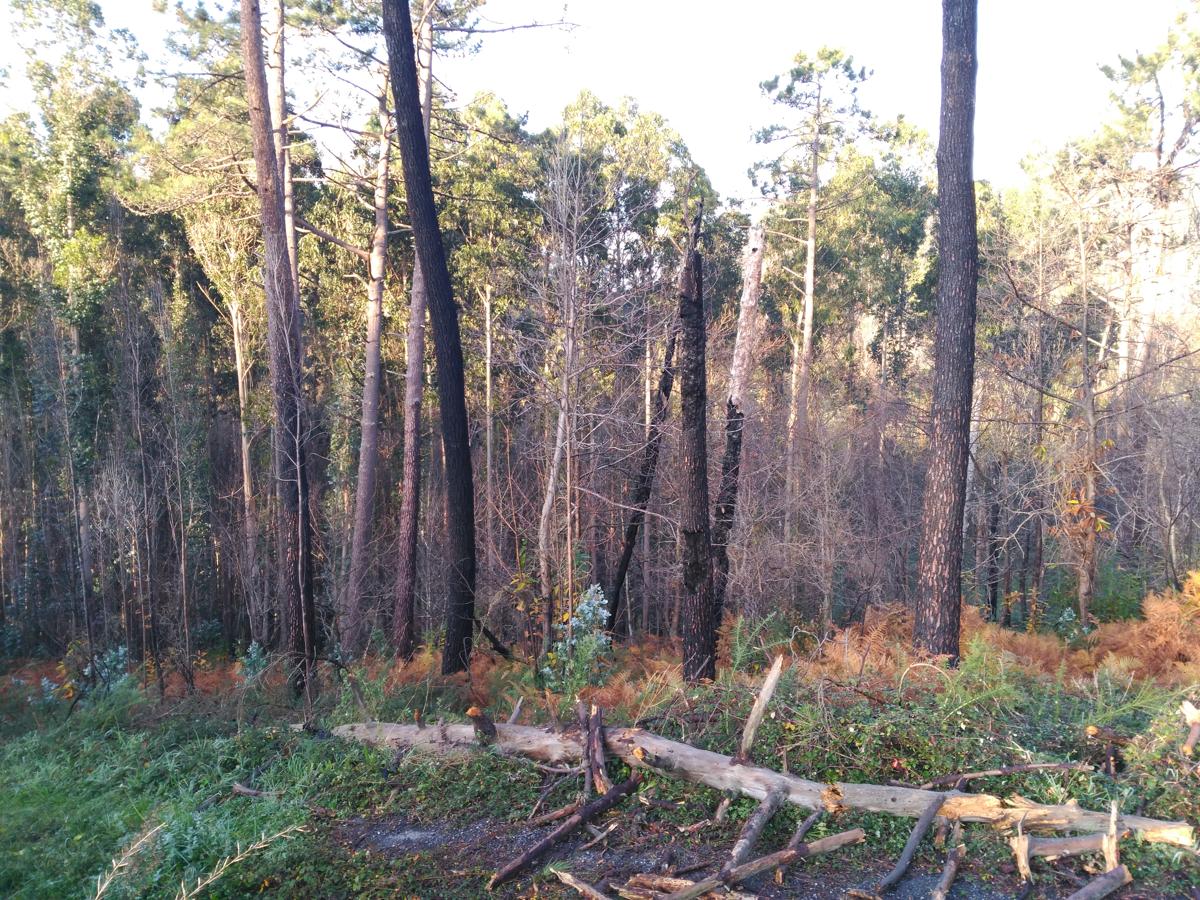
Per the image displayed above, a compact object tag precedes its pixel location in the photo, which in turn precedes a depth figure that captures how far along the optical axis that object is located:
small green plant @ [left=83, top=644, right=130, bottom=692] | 12.90
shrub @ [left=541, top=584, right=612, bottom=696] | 9.64
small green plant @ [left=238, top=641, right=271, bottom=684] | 11.96
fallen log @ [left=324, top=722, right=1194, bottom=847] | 4.33
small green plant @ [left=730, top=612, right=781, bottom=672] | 6.79
